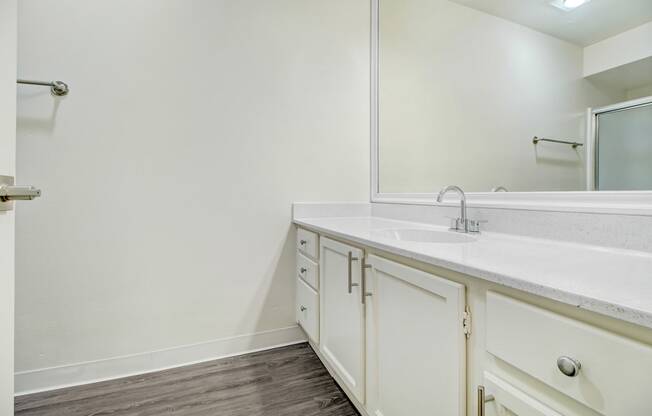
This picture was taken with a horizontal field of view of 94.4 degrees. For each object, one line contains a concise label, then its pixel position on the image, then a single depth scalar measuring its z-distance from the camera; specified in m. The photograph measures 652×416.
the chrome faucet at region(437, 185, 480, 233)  1.27
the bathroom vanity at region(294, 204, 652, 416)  0.45
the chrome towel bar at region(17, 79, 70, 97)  1.32
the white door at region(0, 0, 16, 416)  0.65
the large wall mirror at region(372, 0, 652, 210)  0.89
